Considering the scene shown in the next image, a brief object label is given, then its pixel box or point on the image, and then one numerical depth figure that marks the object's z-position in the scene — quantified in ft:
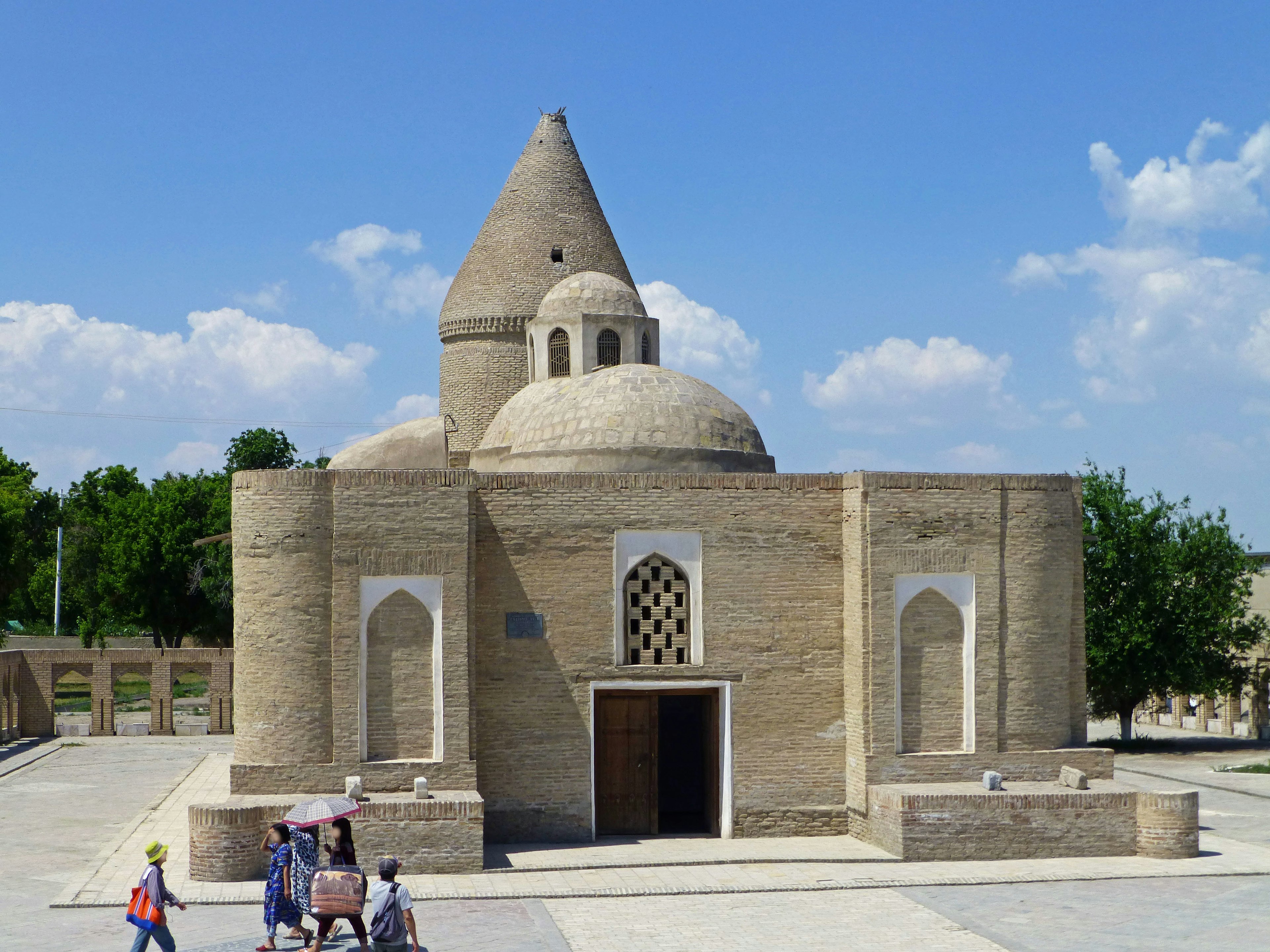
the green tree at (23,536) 133.80
